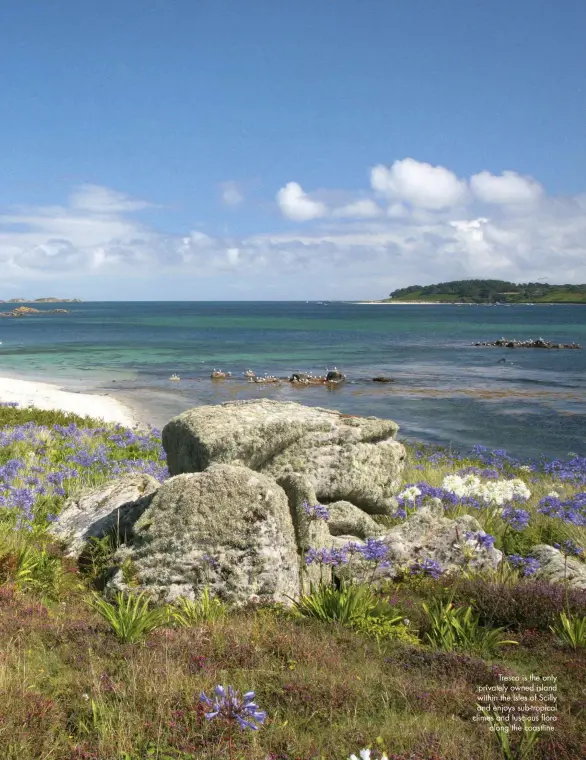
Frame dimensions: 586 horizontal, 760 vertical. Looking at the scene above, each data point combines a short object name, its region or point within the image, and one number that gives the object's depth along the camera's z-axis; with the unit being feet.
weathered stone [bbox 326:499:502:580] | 26.05
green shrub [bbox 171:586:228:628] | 20.08
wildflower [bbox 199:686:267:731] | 10.04
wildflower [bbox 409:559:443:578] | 24.08
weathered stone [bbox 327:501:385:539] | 31.58
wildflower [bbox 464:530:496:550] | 25.79
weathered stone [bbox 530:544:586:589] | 25.00
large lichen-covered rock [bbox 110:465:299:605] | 23.21
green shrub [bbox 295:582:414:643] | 19.84
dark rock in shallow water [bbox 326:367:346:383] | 151.02
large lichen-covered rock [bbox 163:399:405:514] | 32.45
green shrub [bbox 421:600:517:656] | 18.62
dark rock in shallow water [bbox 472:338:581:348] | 248.73
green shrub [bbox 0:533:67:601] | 23.27
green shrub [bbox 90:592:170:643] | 17.62
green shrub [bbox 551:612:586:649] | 18.40
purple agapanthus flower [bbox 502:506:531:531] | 30.45
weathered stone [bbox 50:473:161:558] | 28.12
